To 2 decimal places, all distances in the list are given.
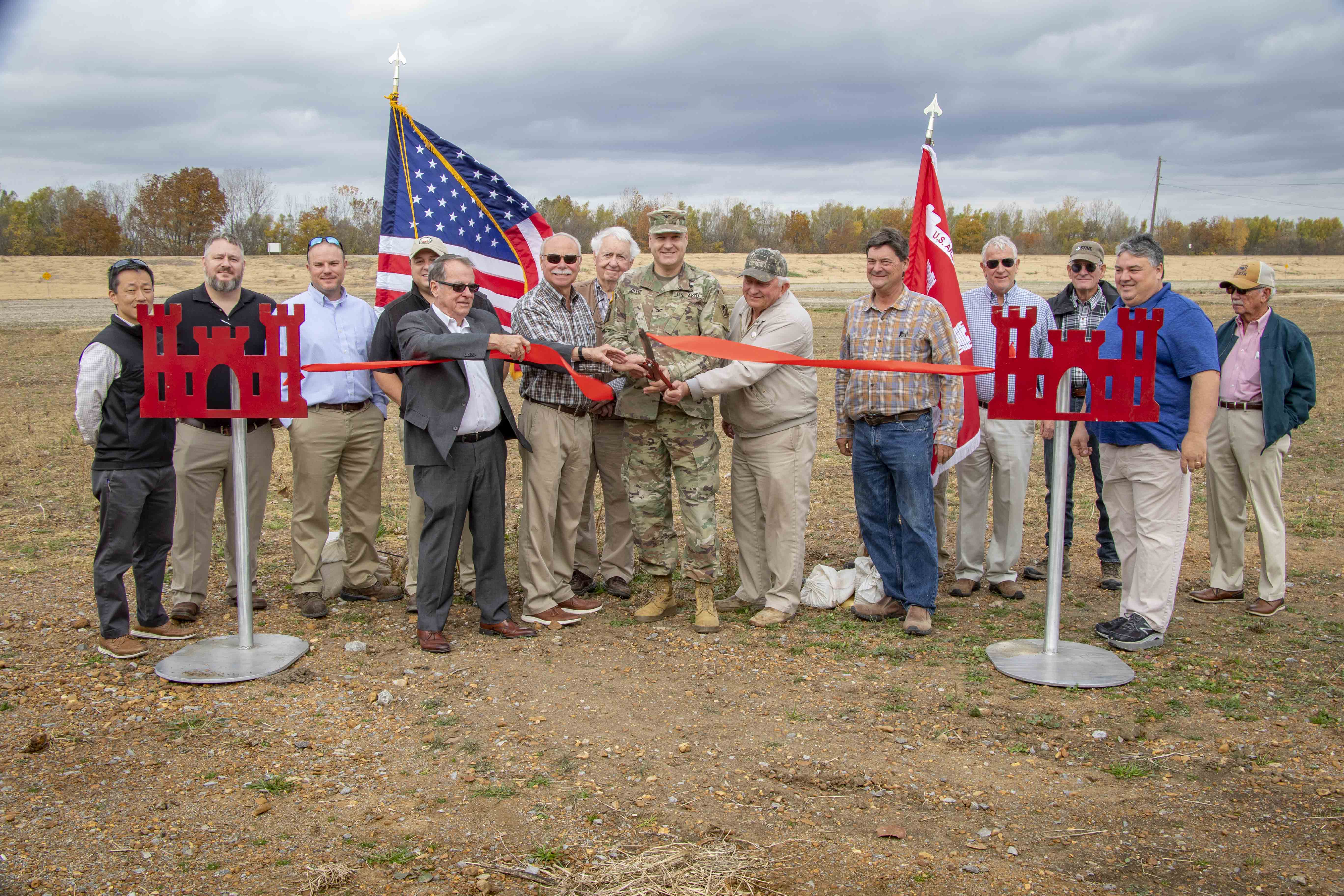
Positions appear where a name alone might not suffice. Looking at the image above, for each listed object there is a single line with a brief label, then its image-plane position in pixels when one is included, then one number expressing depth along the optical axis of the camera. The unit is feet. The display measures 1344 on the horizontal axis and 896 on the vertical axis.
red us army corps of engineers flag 22.67
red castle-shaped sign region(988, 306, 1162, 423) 16.56
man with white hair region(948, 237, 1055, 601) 21.15
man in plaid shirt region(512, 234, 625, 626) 19.48
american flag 24.38
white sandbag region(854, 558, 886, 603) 20.65
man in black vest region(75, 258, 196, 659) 17.06
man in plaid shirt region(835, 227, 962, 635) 18.85
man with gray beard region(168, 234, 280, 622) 18.72
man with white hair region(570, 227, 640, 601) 21.11
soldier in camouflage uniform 19.33
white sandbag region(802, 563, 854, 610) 20.98
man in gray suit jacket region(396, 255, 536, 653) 17.66
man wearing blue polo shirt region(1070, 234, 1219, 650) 17.43
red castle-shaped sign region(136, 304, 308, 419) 16.43
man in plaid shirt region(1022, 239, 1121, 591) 21.97
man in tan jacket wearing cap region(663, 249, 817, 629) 18.97
